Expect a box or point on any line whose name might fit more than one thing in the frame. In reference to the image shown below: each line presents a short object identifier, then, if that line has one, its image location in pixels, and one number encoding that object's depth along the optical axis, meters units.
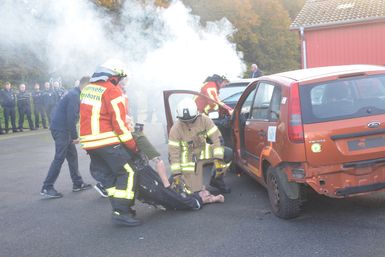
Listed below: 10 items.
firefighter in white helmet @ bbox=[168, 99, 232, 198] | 5.84
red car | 4.58
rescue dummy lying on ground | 5.50
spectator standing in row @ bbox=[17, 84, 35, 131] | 17.44
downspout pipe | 23.77
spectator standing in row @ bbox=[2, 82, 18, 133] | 16.91
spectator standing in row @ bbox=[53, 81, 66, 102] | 18.31
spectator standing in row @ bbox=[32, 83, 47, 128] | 18.17
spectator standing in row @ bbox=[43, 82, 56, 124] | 18.22
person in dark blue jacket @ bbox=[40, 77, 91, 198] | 6.92
